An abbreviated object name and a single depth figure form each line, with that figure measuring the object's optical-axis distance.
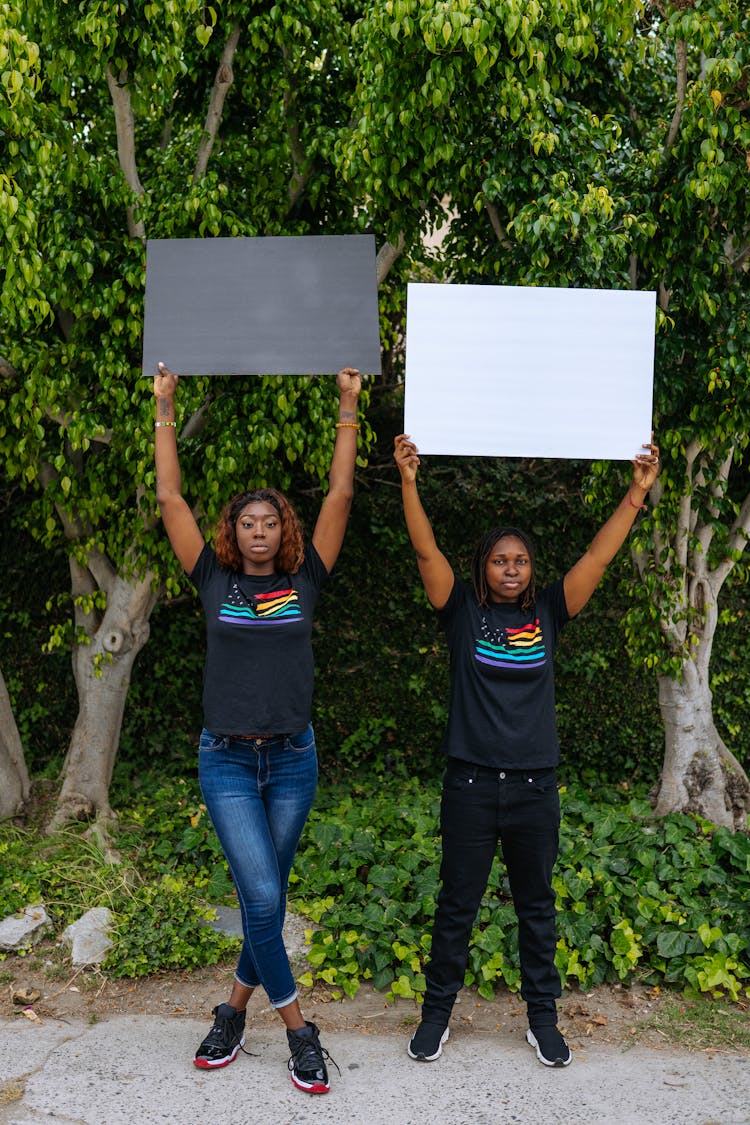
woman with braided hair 3.19
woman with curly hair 3.06
